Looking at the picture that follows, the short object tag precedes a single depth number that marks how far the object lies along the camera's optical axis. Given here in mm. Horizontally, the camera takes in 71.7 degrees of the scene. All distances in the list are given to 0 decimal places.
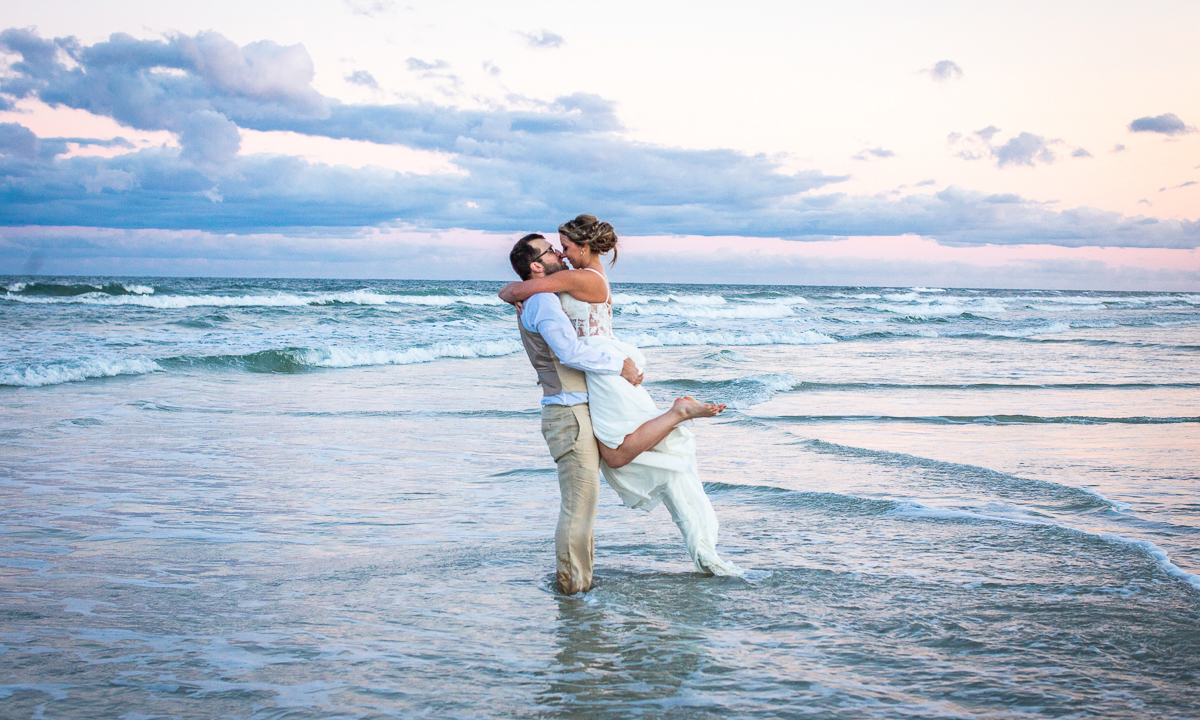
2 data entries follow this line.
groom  4086
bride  4051
